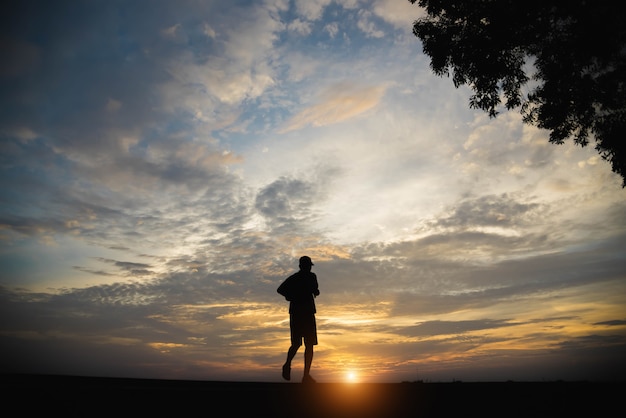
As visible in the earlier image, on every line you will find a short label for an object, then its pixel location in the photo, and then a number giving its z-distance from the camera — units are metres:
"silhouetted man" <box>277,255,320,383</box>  8.68
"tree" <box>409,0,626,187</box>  9.87
